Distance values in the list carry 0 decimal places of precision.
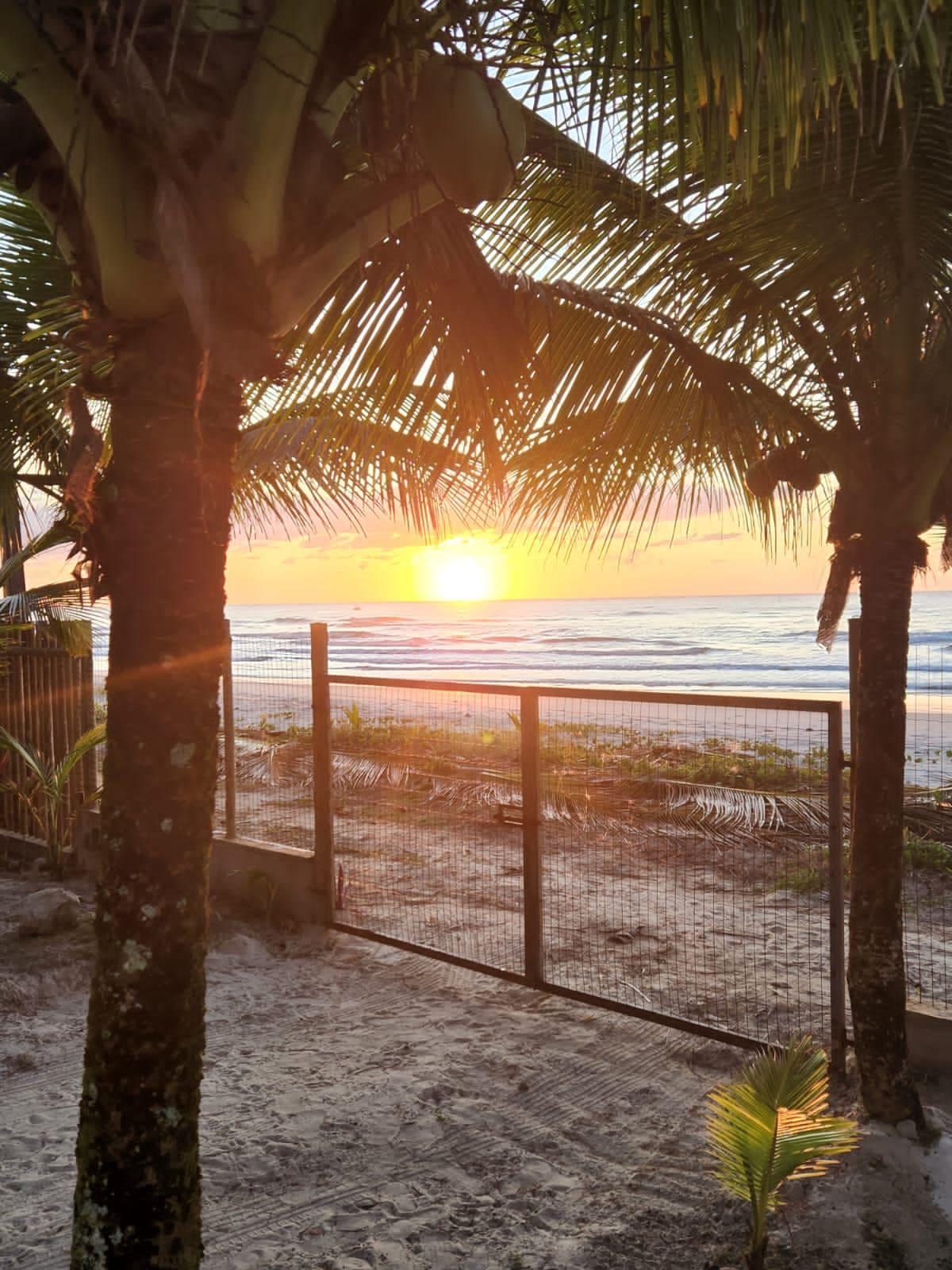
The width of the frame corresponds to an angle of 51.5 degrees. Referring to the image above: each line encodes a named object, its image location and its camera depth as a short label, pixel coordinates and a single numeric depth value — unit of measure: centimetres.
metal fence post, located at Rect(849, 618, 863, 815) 400
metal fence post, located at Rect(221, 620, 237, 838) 682
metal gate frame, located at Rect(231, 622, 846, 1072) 448
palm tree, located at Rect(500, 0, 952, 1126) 331
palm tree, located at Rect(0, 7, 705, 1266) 185
